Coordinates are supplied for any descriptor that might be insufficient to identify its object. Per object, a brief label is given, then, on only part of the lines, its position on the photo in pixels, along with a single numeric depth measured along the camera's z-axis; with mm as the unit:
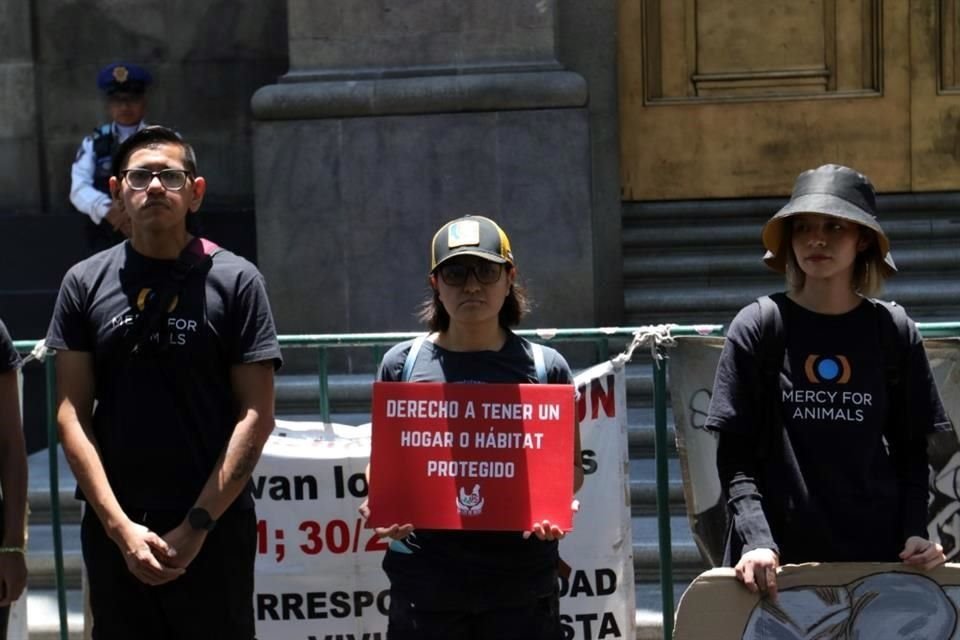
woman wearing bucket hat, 8133
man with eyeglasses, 8508
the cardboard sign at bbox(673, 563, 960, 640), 8148
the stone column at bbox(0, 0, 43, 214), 19297
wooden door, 18266
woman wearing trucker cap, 8602
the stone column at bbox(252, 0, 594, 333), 16797
